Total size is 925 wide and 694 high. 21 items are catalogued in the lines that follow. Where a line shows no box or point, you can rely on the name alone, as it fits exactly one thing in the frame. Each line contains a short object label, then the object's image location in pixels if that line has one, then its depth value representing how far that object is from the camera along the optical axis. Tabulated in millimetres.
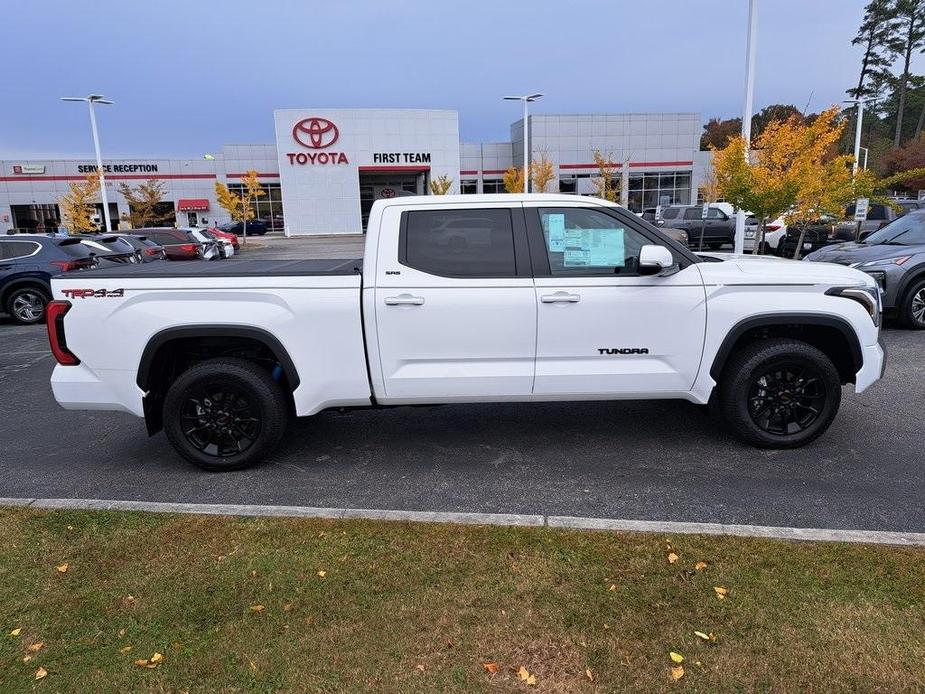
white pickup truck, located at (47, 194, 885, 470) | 4461
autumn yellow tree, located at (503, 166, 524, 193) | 46406
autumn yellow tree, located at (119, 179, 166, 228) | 48556
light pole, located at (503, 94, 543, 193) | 39384
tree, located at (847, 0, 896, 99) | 59781
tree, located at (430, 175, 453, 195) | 45781
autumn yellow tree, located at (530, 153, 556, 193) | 42969
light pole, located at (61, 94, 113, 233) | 32344
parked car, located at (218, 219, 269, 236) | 52625
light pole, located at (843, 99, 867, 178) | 28478
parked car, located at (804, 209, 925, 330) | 9086
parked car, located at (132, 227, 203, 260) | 22223
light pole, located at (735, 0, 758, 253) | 16281
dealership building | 48094
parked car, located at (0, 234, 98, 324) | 12422
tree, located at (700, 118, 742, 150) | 73938
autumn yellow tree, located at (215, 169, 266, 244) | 47625
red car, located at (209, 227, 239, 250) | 31495
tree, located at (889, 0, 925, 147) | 57531
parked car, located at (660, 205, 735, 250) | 24578
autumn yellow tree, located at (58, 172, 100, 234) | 34656
